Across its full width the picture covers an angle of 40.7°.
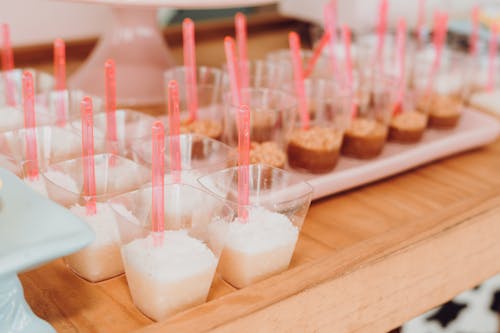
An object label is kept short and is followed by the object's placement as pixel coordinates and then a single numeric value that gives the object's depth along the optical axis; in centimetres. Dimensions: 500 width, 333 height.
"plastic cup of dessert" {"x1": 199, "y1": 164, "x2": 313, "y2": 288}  79
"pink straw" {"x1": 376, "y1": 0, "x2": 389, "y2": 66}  127
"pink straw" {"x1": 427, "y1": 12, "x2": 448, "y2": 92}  130
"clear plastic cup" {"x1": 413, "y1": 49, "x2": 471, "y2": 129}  129
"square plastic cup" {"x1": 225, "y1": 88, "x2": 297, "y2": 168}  102
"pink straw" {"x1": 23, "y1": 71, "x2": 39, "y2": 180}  82
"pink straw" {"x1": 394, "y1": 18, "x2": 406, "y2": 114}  125
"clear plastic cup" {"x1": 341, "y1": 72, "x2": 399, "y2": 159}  114
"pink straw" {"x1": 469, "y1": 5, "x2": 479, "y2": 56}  149
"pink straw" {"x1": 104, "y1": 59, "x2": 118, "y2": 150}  89
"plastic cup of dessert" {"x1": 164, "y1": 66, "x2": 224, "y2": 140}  112
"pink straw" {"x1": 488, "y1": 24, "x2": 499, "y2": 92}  149
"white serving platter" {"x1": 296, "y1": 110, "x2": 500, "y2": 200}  104
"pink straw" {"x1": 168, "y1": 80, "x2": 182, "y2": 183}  84
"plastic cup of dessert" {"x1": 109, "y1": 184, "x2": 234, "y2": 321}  71
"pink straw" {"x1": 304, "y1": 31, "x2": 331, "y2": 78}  125
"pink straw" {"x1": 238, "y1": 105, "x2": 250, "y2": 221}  79
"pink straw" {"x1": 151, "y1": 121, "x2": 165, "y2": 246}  72
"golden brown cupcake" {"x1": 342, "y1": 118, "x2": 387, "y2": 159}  113
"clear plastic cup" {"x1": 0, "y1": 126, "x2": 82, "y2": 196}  89
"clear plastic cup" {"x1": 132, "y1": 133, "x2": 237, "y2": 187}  87
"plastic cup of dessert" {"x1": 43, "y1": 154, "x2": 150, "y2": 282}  78
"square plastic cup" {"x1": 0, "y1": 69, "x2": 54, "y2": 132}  100
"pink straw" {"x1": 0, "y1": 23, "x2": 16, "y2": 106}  105
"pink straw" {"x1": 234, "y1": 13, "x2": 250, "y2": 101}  116
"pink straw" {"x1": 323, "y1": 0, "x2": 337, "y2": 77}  120
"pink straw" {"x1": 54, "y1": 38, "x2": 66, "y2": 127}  97
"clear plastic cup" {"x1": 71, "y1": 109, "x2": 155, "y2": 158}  100
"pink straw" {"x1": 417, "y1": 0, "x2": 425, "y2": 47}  181
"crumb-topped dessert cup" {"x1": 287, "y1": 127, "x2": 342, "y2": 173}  106
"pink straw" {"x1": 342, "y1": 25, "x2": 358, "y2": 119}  119
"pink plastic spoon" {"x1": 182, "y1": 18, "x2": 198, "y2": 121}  104
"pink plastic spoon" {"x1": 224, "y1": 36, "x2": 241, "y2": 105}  99
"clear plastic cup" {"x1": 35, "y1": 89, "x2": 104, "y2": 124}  107
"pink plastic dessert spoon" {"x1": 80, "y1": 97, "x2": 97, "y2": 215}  77
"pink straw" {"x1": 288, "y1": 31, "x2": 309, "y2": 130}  109
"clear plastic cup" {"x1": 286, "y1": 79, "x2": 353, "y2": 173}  106
